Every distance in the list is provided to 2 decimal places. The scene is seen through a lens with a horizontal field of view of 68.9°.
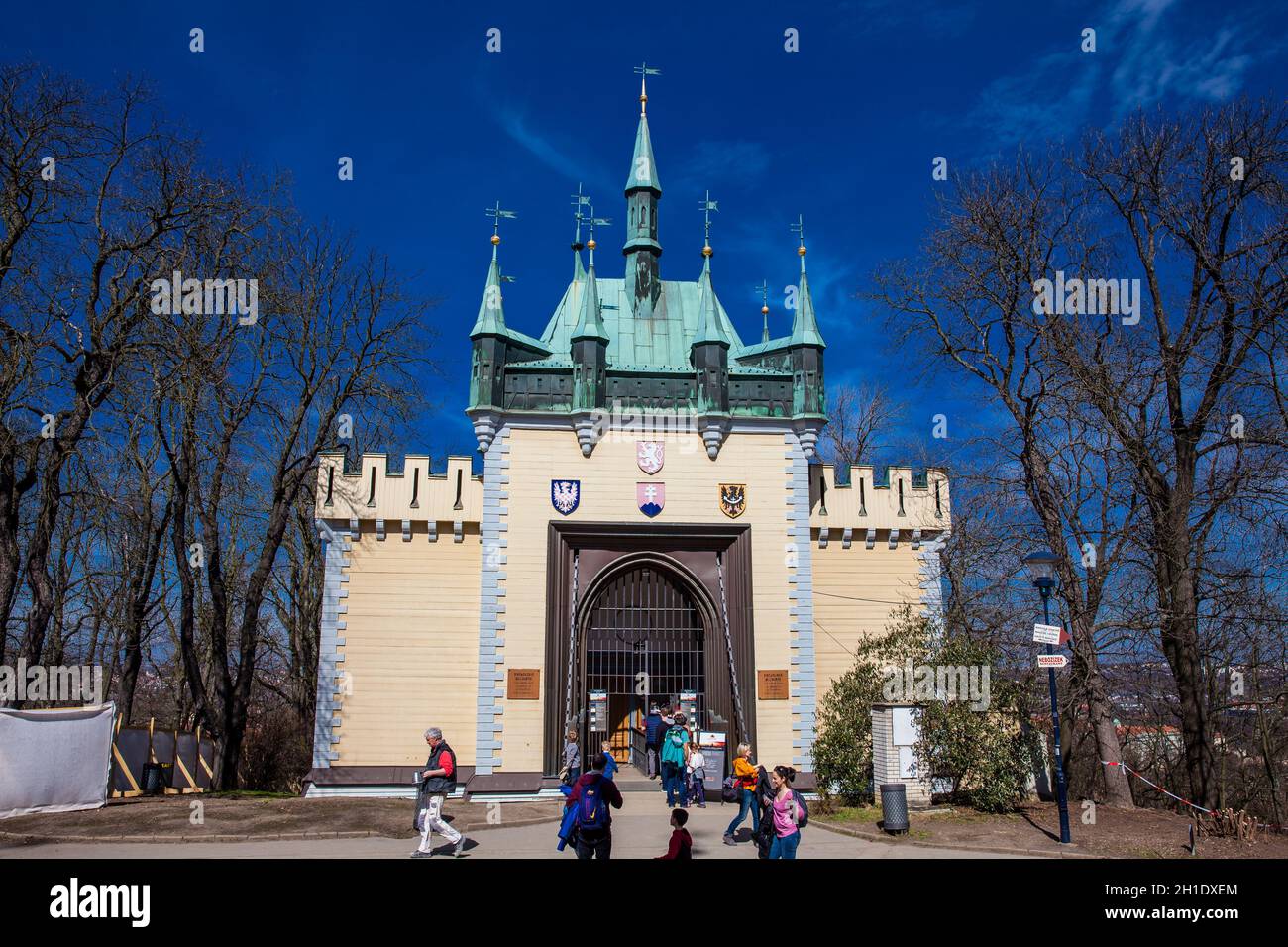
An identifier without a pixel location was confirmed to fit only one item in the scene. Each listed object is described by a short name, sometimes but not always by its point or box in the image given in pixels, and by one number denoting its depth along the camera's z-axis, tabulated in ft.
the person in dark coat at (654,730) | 63.31
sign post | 45.39
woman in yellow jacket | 45.09
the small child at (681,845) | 27.61
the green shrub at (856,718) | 61.11
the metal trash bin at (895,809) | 48.24
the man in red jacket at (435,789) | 39.83
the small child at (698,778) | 57.93
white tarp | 47.26
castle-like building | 68.18
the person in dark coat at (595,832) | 31.73
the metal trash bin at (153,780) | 65.31
